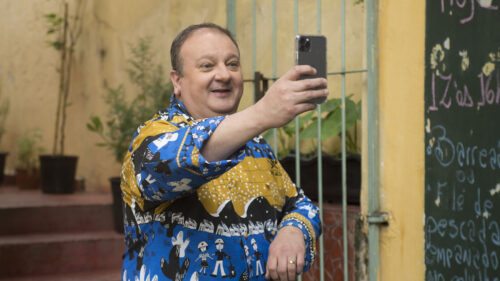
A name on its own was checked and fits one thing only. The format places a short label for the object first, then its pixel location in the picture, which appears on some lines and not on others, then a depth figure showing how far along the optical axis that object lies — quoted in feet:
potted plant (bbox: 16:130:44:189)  22.41
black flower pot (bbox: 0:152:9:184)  24.22
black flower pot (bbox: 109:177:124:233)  16.52
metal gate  9.50
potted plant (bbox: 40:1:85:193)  20.29
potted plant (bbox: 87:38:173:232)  16.94
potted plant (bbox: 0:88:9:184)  24.27
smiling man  4.57
